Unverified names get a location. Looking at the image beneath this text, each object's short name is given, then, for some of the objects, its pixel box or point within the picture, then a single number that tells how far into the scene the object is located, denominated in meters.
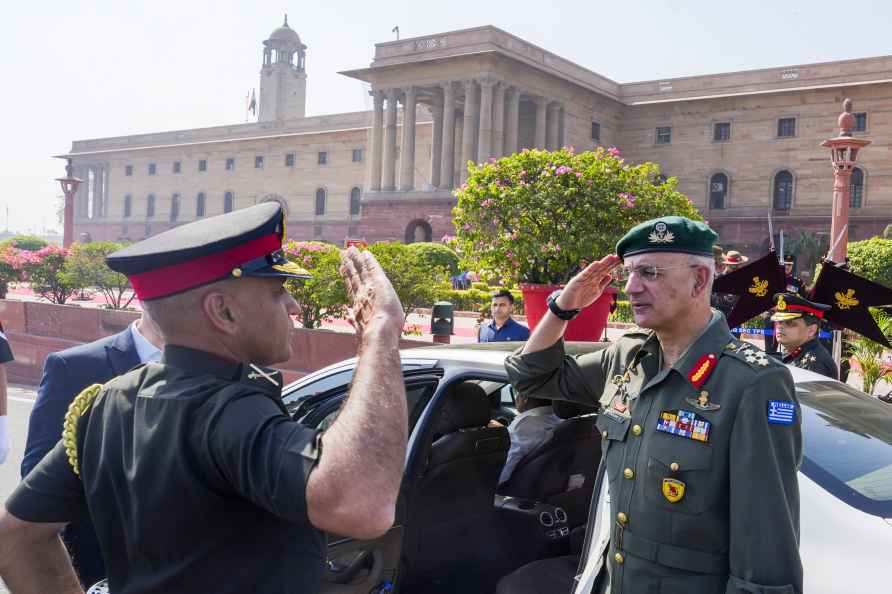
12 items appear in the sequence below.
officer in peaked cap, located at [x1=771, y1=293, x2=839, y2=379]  5.73
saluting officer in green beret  2.09
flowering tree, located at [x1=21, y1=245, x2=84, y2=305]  22.03
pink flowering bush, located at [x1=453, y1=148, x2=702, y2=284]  10.95
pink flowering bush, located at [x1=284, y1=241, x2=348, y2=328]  12.46
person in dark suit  2.99
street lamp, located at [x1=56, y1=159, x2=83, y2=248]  30.17
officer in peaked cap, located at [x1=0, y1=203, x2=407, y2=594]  1.45
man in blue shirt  9.34
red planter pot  8.46
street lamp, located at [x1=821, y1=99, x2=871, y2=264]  15.19
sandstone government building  47.62
